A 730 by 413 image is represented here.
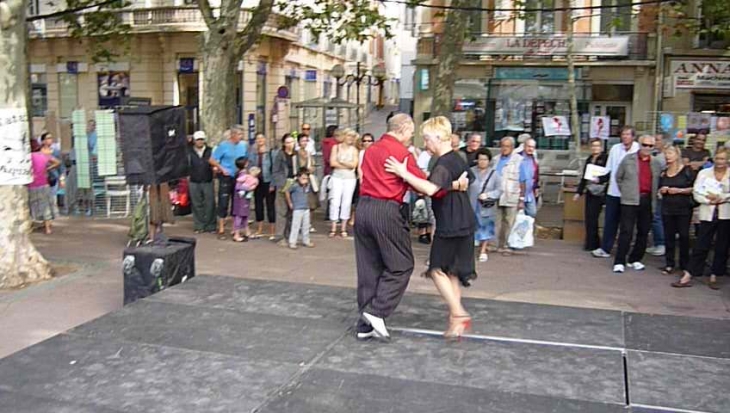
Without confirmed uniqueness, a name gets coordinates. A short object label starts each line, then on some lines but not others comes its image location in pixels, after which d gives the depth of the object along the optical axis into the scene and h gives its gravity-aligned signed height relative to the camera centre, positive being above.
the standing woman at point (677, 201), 9.84 -1.04
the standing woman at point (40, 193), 12.77 -1.28
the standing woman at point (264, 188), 12.49 -1.15
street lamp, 24.29 +1.57
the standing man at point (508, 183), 11.02 -0.92
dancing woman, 6.20 -0.88
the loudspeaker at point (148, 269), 7.55 -1.50
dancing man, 6.00 -0.86
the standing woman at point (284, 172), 11.90 -0.86
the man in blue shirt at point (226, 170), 12.59 -0.87
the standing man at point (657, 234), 11.53 -1.73
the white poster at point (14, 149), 8.89 -0.39
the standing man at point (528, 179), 11.23 -0.89
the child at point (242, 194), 11.95 -1.19
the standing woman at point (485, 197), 10.88 -1.10
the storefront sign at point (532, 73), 25.75 +1.45
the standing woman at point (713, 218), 9.23 -1.18
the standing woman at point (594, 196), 11.39 -1.14
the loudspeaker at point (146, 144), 9.47 -0.35
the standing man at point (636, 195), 10.21 -1.01
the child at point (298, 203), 11.51 -1.28
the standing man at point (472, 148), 11.82 -0.47
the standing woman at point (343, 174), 12.45 -0.92
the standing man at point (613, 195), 10.86 -1.07
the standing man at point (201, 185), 12.73 -1.14
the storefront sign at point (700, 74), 24.44 +1.38
